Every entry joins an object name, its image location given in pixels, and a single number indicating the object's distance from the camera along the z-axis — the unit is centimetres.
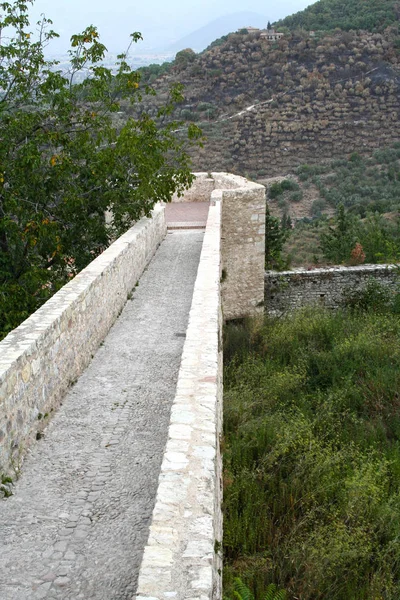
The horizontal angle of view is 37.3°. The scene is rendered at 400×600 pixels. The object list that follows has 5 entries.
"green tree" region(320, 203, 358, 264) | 1689
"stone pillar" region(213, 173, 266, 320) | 1148
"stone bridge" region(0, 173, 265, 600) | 296
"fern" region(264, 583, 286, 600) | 399
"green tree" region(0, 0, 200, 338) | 943
